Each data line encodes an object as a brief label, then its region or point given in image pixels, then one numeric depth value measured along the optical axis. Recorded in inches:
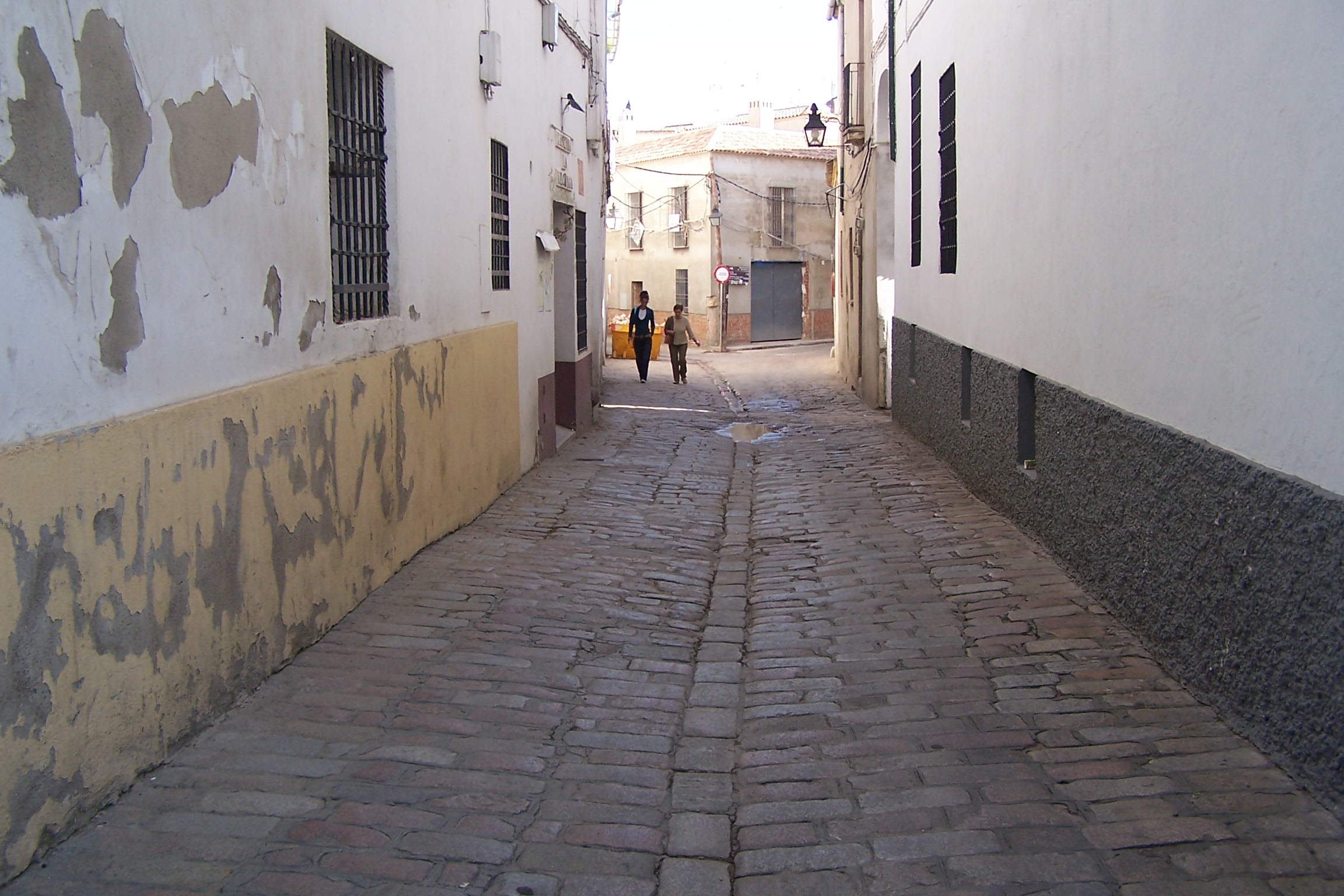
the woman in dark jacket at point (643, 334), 868.6
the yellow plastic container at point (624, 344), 1202.0
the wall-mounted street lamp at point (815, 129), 810.8
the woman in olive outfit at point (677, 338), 875.4
